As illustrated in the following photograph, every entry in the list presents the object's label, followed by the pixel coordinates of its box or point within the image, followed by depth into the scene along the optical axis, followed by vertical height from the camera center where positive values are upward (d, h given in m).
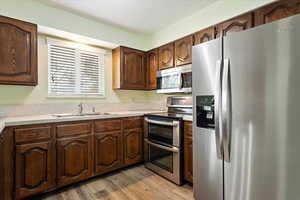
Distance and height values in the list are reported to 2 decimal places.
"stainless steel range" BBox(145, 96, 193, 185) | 2.08 -0.60
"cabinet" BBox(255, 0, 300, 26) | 1.47 +0.89
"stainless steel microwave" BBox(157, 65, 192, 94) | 2.38 +0.33
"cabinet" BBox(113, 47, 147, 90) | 2.90 +0.60
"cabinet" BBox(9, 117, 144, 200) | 1.71 -0.67
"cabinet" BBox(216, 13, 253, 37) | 1.76 +0.91
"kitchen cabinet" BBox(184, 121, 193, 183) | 1.98 -0.67
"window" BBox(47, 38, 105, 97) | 2.47 +0.53
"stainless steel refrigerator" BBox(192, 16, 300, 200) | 1.01 -0.10
